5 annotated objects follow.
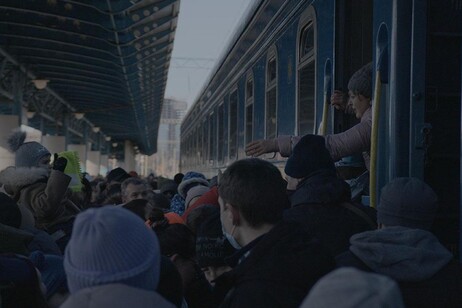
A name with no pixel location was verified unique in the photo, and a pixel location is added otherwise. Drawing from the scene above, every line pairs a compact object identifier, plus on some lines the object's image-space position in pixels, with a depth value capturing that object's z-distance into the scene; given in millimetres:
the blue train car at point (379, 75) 3225
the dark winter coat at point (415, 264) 2314
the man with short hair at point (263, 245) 2002
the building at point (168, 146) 133725
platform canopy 10195
